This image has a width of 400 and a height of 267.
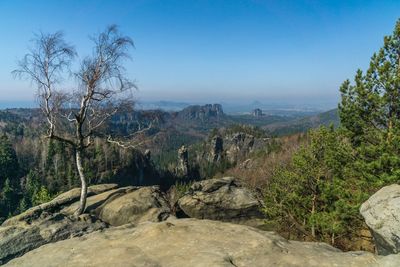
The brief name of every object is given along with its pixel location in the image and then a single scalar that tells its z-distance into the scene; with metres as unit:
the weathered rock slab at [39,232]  13.47
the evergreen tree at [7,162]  94.62
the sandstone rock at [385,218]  10.38
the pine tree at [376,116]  17.64
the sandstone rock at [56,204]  17.12
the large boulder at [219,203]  31.70
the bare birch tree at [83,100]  18.52
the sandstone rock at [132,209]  21.02
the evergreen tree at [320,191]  19.59
